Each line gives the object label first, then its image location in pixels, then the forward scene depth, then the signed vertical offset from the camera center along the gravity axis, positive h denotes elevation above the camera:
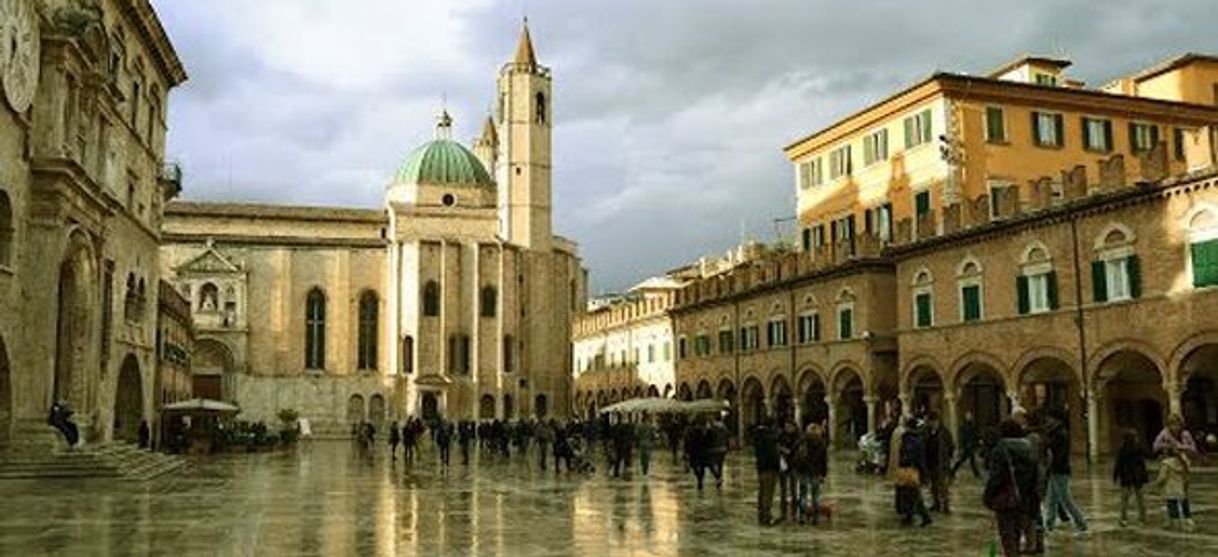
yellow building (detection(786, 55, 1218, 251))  35.66 +8.82
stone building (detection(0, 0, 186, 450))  21.77 +4.48
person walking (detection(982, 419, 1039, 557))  10.05 -0.81
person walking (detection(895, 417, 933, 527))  14.32 -1.05
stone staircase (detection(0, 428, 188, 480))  21.16 -1.06
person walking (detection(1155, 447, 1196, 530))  13.69 -1.13
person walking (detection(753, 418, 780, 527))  14.94 -0.90
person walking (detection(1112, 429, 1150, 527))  13.99 -0.92
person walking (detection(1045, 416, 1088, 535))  13.26 -1.01
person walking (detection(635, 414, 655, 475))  25.91 -0.99
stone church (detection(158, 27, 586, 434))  64.81 +5.87
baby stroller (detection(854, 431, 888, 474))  24.66 -1.34
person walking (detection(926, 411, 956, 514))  15.76 -0.96
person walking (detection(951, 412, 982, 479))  18.66 -0.80
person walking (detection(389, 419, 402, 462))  34.56 -1.03
